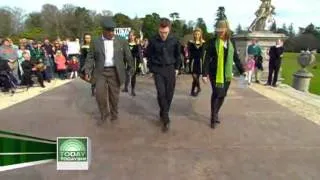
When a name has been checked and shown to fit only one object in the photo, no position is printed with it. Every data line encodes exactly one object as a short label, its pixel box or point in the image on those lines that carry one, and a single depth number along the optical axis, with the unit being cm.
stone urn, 937
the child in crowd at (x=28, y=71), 774
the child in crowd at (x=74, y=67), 1000
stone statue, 1043
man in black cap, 434
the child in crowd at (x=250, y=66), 868
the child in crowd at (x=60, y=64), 968
